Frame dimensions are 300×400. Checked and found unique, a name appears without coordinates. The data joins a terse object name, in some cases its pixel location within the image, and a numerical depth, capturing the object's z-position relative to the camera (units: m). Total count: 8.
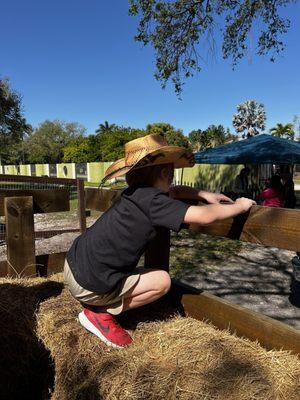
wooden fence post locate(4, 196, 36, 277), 3.34
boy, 2.23
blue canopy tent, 12.96
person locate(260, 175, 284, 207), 7.20
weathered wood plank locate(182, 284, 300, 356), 2.08
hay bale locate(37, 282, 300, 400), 1.78
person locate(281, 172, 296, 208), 9.40
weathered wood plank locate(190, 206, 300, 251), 2.05
